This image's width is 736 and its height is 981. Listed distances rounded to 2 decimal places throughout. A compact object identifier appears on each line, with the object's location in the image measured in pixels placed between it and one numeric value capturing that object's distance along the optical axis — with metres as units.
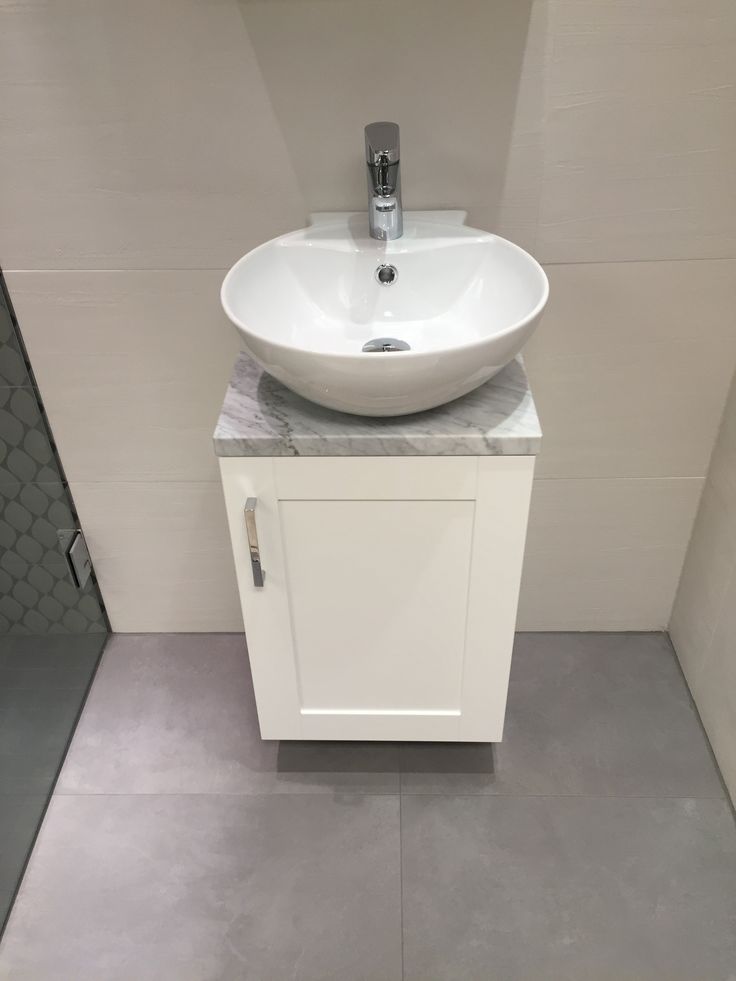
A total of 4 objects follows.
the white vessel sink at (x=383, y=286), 1.30
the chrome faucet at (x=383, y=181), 1.26
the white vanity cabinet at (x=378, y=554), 1.21
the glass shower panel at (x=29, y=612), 1.57
